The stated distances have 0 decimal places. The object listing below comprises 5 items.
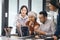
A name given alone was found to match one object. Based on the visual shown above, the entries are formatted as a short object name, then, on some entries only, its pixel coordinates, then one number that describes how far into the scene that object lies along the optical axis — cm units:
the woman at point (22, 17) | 468
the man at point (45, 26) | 447
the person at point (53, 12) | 443
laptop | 463
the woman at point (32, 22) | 458
